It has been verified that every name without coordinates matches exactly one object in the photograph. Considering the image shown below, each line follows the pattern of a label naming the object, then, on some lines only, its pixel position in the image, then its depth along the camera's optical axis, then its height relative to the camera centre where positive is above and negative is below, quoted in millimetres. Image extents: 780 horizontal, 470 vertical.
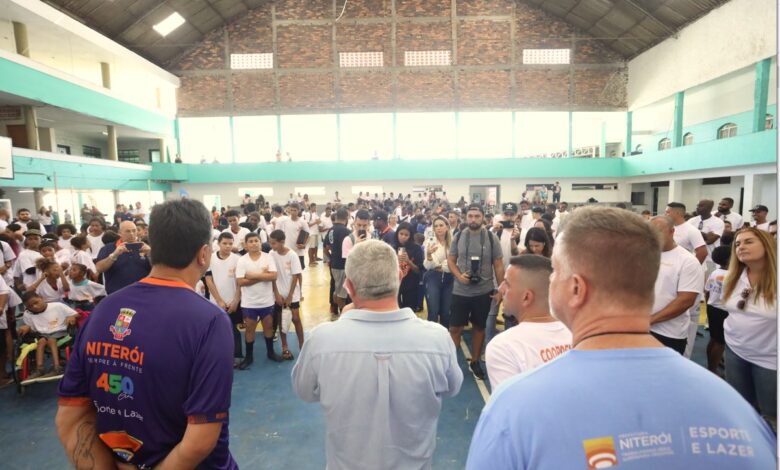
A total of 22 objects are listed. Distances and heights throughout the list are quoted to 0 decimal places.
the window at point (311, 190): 21156 +671
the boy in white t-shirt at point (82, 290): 5133 -1084
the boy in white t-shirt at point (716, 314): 4094 -1260
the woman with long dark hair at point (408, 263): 5344 -838
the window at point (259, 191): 21125 +672
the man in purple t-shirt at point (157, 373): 1413 -600
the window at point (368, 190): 21250 +628
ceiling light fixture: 17156 +7880
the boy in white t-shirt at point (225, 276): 5141 -917
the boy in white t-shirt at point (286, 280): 5280 -1041
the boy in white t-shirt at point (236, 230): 7168 -484
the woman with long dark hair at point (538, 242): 4266 -463
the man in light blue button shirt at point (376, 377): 1734 -771
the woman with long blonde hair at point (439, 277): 5441 -1042
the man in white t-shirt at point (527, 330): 1854 -637
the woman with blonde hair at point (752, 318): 2822 -900
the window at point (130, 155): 23047 +2932
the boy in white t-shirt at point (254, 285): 4855 -993
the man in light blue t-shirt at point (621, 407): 786 -426
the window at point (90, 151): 20897 +2989
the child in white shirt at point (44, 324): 4398 -1306
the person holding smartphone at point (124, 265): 4410 -646
